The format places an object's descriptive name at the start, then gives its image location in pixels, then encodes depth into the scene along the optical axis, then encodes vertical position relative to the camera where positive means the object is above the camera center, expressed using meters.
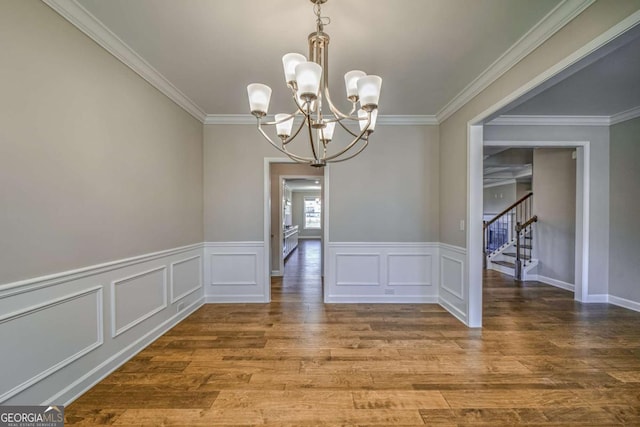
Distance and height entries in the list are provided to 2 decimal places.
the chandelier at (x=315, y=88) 1.44 +0.74
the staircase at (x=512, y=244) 5.24 -0.78
